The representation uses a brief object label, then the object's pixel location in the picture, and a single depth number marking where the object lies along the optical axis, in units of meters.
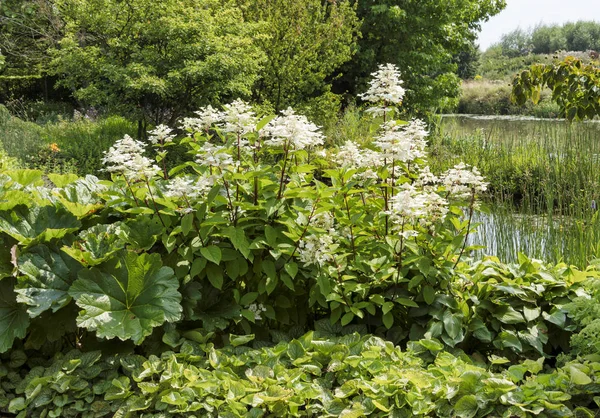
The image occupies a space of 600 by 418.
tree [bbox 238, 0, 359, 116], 9.50
